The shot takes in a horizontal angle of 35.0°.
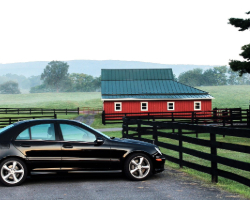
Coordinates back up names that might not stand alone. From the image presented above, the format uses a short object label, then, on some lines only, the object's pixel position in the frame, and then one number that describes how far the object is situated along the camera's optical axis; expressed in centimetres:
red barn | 4878
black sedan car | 841
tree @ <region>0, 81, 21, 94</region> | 18375
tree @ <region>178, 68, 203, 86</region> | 15388
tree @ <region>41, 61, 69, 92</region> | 16762
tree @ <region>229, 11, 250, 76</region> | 2332
